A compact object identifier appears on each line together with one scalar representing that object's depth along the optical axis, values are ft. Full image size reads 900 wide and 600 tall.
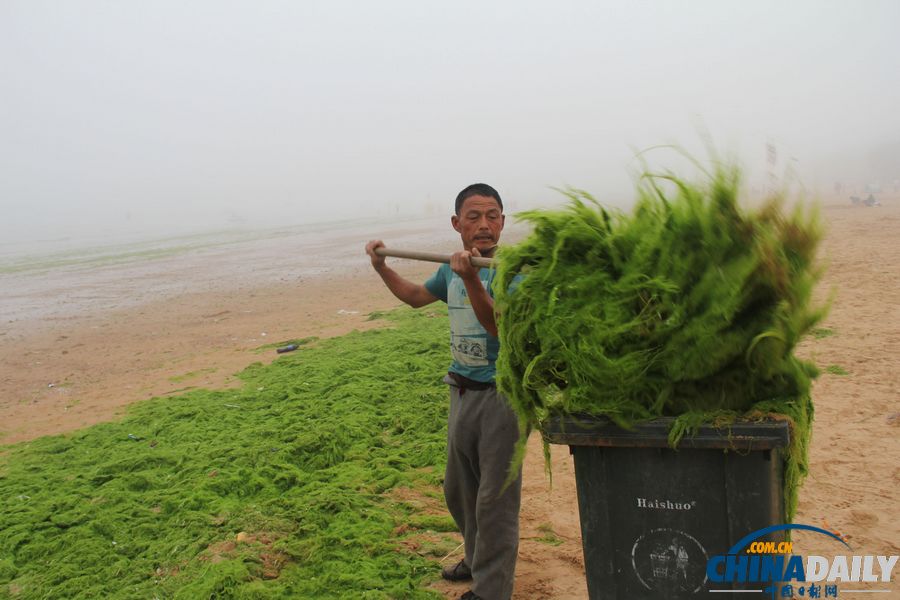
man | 9.25
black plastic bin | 6.48
